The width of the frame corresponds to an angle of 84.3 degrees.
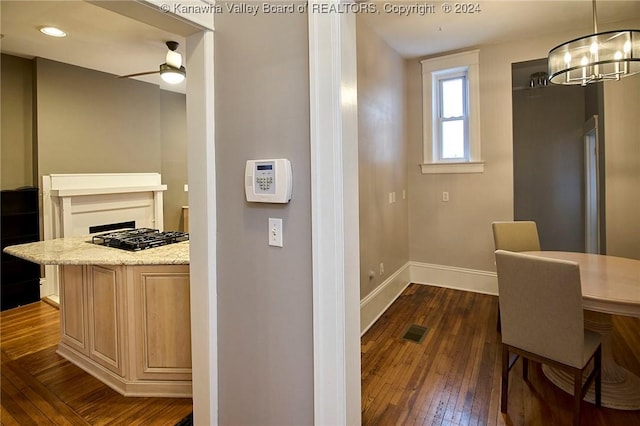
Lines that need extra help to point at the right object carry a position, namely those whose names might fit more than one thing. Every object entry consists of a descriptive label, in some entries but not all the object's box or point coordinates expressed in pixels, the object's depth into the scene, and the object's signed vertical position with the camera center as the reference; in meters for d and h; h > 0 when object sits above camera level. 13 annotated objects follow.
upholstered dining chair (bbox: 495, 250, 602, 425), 1.72 -0.58
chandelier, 1.91 +0.85
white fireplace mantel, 4.05 +0.11
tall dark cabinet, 3.79 -0.28
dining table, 1.78 -0.53
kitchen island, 2.14 -0.63
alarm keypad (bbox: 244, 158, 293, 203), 1.36 +0.11
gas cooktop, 2.35 -0.20
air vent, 2.95 -1.09
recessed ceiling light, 3.17 +1.66
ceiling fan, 3.27 +1.32
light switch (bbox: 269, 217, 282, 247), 1.42 -0.09
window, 3.98 +1.06
